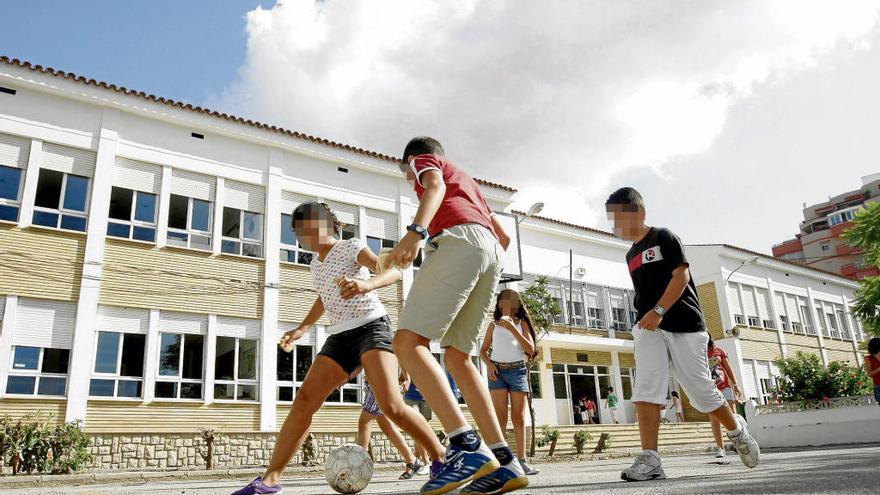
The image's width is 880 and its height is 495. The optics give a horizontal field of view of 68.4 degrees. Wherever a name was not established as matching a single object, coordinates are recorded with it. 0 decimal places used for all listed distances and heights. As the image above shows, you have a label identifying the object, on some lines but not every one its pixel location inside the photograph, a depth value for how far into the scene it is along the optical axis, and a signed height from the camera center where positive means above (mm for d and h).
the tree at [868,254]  20766 +4875
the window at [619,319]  32509 +5006
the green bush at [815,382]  19469 +856
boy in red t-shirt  2811 +550
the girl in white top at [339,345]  3680 +532
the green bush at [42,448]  11516 +49
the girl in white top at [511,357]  6684 +719
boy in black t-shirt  4535 +602
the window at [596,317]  31650 +5011
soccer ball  4027 -214
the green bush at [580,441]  15352 -399
